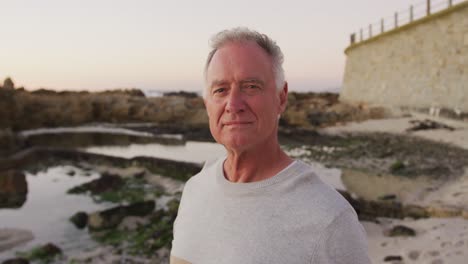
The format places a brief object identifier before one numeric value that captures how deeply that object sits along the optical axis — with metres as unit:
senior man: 1.39
